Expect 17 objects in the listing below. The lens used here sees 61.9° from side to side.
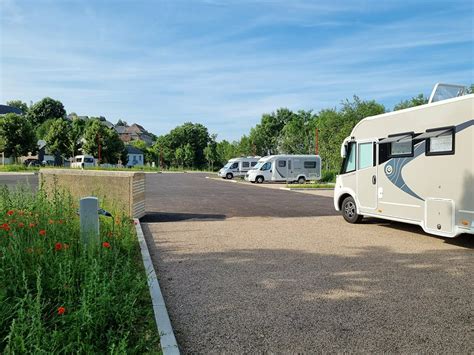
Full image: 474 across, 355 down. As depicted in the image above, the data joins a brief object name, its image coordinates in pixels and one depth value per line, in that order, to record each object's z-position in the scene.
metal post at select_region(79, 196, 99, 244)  5.26
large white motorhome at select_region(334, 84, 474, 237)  7.11
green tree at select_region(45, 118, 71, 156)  57.31
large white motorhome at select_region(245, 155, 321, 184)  31.64
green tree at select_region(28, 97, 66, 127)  89.36
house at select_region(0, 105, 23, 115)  94.52
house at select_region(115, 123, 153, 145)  132.48
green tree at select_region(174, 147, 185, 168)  82.75
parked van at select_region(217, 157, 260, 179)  41.34
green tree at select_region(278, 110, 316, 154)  45.38
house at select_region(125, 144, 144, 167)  97.04
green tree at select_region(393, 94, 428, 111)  37.53
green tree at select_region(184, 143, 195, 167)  83.12
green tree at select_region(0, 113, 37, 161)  47.66
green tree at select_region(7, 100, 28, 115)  119.25
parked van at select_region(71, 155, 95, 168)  53.88
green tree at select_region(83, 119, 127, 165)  59.16
